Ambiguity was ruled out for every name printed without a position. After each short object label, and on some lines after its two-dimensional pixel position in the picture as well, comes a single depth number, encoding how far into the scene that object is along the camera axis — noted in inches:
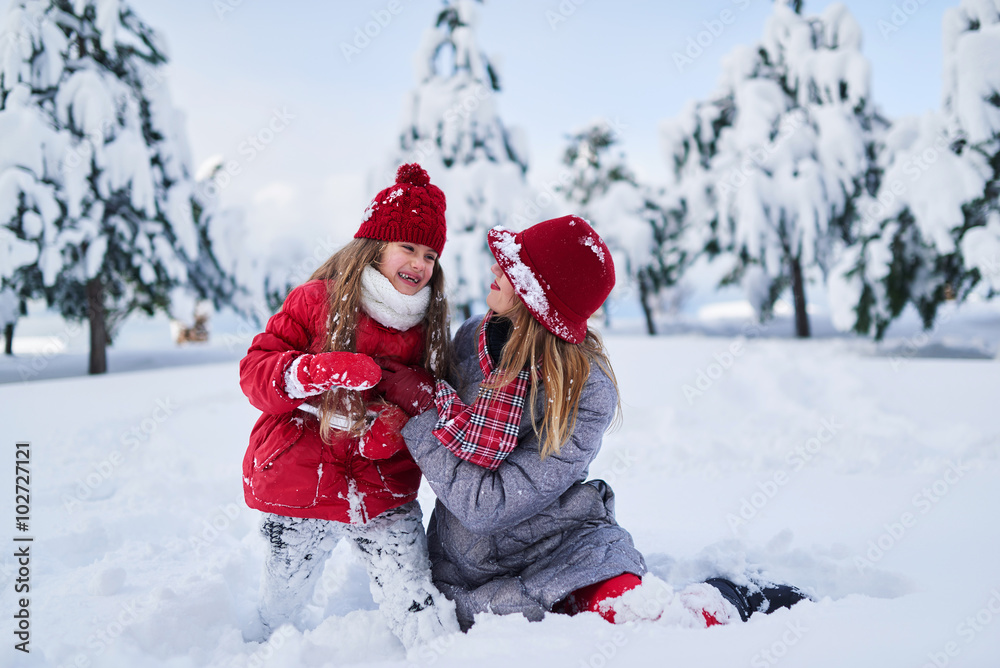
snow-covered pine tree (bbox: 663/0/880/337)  359.9
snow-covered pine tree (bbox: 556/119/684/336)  443.5
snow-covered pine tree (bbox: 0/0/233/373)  262.2
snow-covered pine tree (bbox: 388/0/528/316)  385.7
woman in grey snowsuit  69.3
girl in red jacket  72.1
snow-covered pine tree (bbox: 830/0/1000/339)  239.5
